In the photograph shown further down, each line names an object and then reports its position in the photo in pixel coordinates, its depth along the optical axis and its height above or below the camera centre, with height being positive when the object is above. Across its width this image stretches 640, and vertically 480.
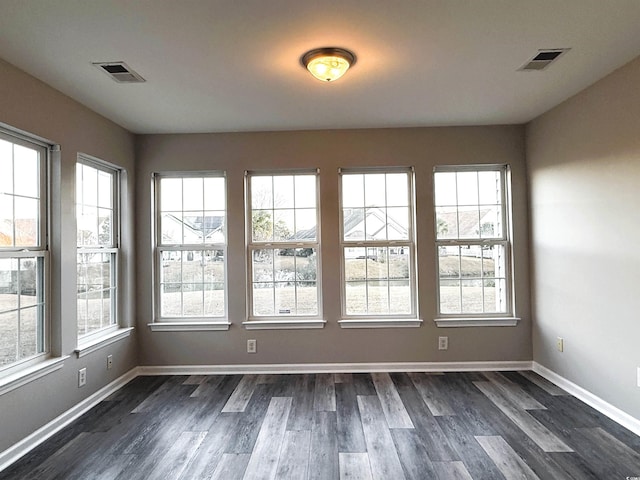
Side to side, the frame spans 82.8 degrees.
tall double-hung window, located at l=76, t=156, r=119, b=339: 3.17 +0.09
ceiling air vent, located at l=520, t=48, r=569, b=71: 2.34 +1.25
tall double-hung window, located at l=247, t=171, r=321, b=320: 3.87 +0.06
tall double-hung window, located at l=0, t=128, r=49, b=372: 2.42 +0.03
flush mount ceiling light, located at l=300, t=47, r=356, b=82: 2.24 +1.18
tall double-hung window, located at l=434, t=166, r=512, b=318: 3.84 +0.05
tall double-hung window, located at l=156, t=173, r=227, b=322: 3.89 +0.07
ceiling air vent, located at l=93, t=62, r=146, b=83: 2.42 +1.27
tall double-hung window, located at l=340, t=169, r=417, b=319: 3.85 +0.05
